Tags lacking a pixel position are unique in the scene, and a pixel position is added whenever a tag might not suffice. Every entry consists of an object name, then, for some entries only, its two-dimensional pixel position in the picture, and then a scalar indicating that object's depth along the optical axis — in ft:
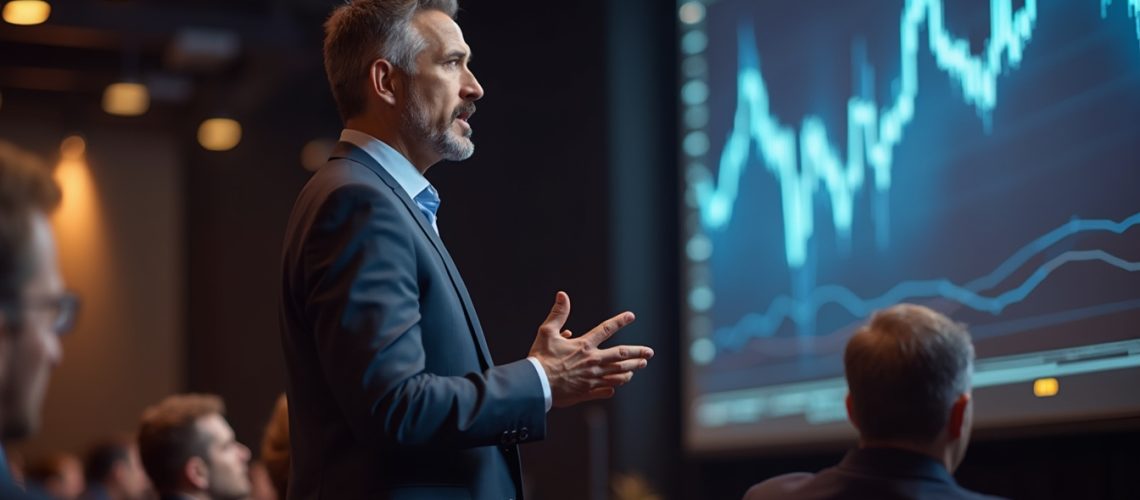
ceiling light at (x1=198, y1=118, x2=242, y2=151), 27.40
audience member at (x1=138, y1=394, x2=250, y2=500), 11.69
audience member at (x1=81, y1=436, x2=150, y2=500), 19.71
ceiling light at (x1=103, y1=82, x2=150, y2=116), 25.23
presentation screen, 10.53
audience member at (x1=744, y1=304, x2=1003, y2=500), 6.86
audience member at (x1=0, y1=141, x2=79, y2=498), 3.70
